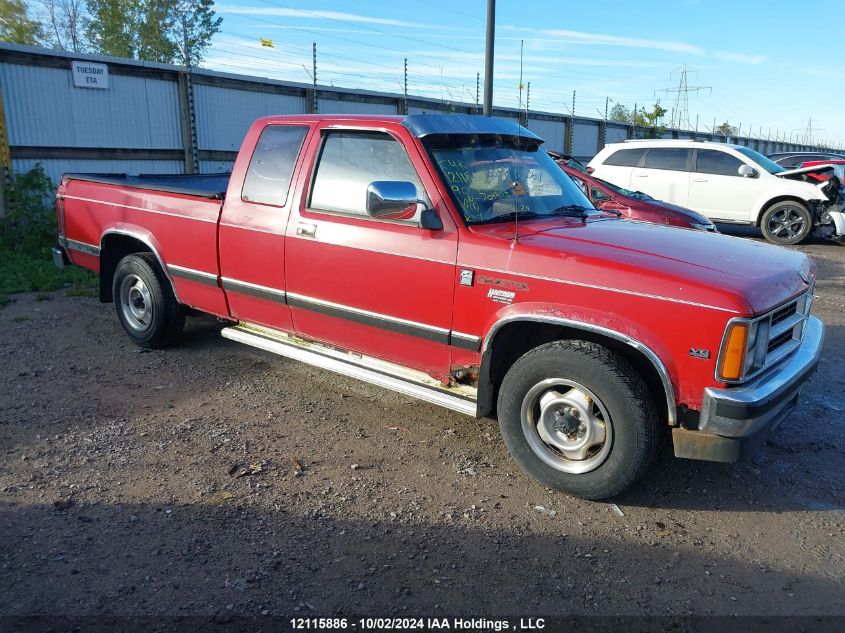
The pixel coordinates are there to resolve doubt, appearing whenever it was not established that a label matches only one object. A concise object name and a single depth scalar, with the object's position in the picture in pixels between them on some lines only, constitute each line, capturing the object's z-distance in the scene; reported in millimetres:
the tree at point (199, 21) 38000
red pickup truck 3230
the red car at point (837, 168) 13170
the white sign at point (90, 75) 10195
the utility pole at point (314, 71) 14133
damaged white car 12570
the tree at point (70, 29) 36594
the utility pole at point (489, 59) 11459
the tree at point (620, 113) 33169
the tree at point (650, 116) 28156
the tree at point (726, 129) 46906
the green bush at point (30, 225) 8977
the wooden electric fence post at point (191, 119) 11820
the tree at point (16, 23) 35094
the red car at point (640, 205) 9172
